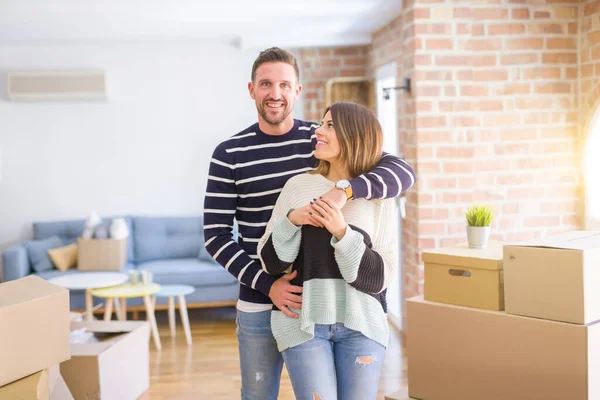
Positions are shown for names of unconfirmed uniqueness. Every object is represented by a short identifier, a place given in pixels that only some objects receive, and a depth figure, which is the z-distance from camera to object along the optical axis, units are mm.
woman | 1660
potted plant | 2340
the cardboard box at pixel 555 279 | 1932
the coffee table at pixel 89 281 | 4680
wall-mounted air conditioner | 5938
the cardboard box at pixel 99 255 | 5434
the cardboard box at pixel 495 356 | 1981
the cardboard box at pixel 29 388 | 1853
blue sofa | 5355
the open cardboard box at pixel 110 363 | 3074
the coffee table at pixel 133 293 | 4609
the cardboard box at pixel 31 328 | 1848
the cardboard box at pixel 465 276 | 2168
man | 1916
